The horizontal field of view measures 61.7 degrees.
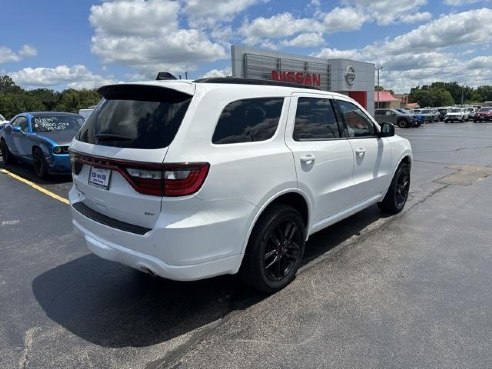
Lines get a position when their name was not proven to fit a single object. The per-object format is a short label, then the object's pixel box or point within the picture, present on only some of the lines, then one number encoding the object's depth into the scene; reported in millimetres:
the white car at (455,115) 44719
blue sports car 8742
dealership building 23406
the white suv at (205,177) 2844
